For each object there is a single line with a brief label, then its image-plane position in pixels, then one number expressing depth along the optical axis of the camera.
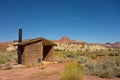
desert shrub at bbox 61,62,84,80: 4.55
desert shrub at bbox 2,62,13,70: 8.47
